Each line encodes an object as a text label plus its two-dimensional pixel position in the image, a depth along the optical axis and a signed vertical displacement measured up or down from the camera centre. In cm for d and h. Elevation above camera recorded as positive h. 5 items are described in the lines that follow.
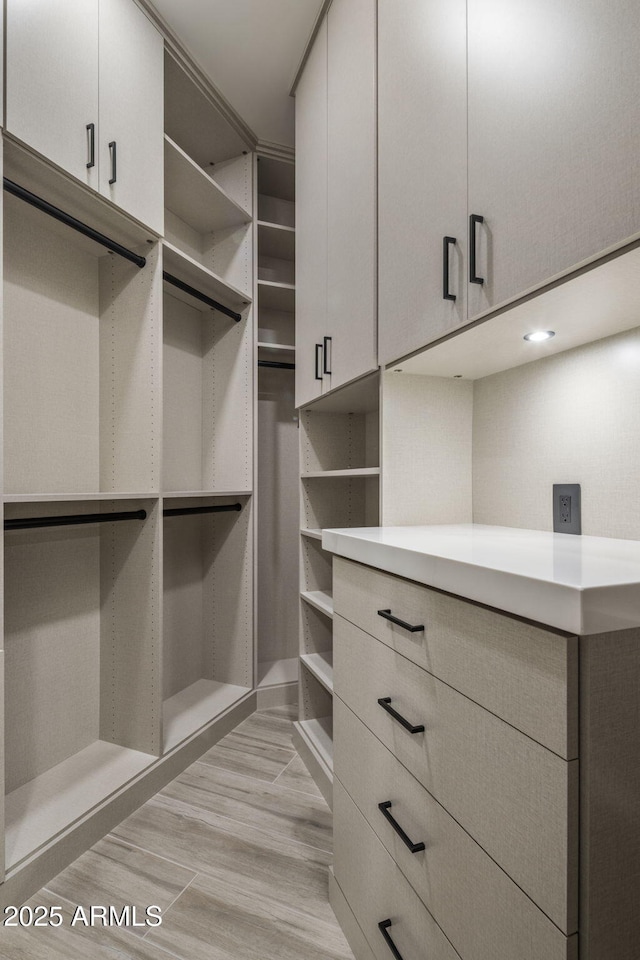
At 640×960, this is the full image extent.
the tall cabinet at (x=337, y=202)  148 +99
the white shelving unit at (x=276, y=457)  273 +17
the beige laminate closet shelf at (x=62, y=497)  129 -3
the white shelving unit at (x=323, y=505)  203 -8
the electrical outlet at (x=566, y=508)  118 -5
